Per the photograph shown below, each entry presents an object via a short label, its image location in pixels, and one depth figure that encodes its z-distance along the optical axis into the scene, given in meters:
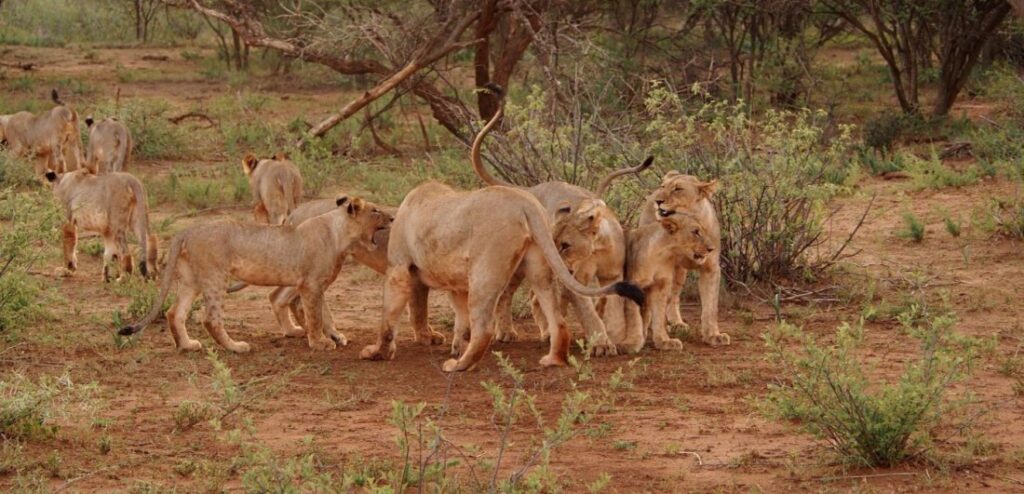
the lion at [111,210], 21.08
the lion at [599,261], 15.71
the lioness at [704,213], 16.45
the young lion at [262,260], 16.64
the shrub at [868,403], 11.80
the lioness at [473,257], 14.97
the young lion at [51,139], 29.48
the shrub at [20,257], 16.33
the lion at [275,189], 21.84
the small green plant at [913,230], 22.62
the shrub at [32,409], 12.55
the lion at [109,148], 26.80
